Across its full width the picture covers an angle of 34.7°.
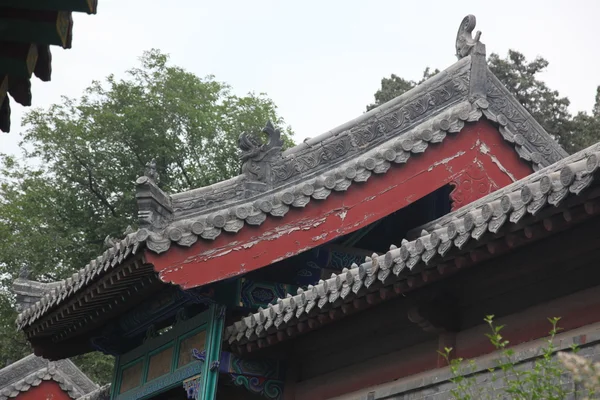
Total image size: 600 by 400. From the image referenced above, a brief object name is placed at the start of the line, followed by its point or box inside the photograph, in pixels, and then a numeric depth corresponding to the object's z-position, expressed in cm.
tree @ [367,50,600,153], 2123
